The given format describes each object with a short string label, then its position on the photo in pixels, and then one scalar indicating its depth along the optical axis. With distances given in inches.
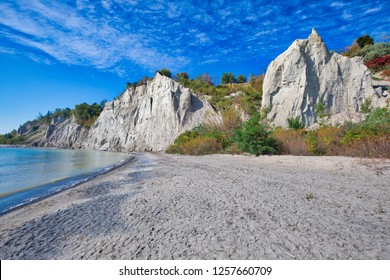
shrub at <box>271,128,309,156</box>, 457.2
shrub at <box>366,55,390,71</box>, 1189.1
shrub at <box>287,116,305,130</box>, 695.1
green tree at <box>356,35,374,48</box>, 1467.8
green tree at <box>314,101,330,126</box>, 674.2
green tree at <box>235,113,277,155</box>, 499.9
